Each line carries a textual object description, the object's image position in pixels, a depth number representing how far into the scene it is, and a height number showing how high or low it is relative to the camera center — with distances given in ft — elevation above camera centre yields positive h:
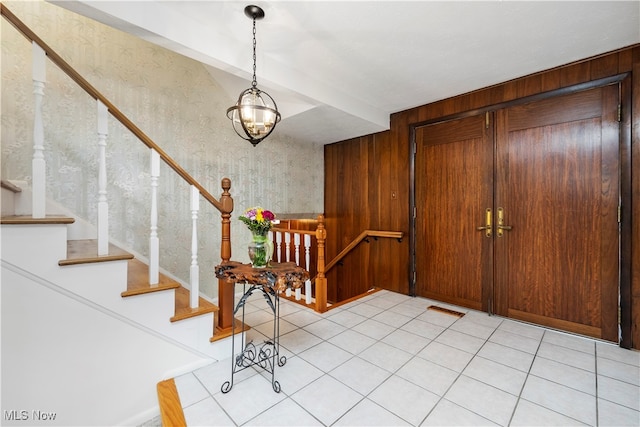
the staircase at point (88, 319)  4.64 -2.21
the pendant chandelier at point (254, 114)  6.50 +2.60
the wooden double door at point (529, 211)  7.68 +0.07
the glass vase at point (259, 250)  6.00 -0.86
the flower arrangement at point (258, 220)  5.84 -0.16
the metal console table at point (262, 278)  5.36 -1.38
